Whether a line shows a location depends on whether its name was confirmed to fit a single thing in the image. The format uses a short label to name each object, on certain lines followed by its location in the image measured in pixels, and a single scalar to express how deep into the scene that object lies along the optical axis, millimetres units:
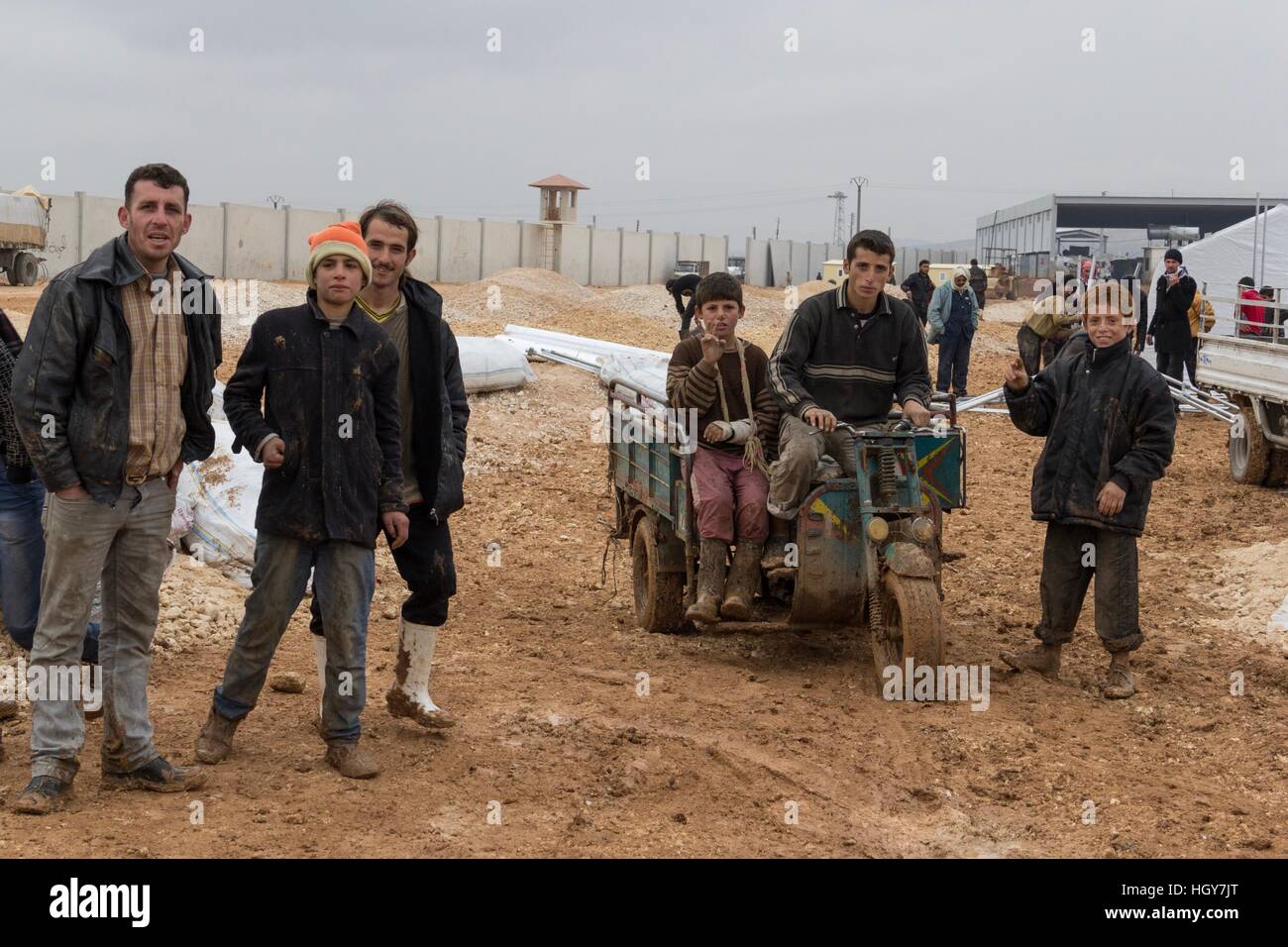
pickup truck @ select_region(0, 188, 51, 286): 33631
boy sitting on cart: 7344
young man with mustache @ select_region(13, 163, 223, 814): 4695
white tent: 29969
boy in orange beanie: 5160
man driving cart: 7164
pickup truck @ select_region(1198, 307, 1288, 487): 13422
